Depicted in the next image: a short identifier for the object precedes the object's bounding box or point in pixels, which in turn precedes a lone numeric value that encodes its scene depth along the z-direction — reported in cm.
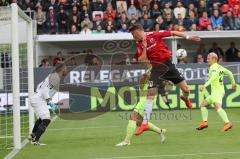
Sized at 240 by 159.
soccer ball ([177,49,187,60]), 2014
